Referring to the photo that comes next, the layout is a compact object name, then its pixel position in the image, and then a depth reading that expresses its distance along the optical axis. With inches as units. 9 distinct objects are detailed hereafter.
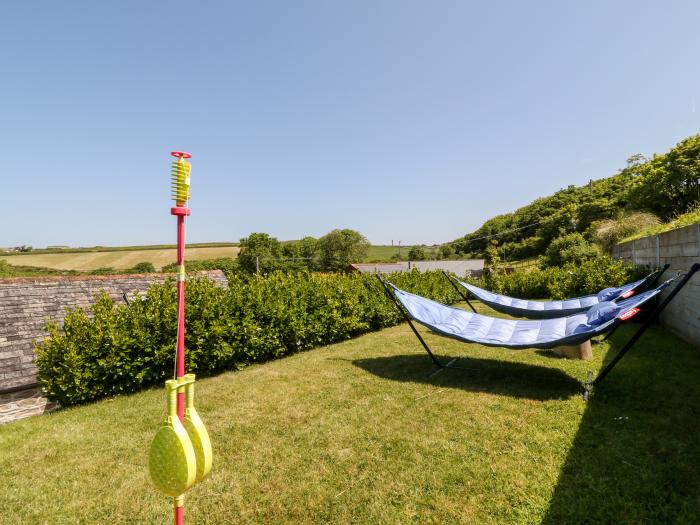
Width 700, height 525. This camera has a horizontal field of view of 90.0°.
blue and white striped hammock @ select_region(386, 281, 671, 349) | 154.3
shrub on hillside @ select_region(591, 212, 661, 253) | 501.7
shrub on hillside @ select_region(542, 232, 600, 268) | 681.0
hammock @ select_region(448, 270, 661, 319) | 249.1
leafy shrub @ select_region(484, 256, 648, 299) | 335.9
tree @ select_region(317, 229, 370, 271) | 2583.7
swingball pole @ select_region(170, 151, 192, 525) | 51.6
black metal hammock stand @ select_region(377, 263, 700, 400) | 137.7
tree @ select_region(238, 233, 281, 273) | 2221.9
